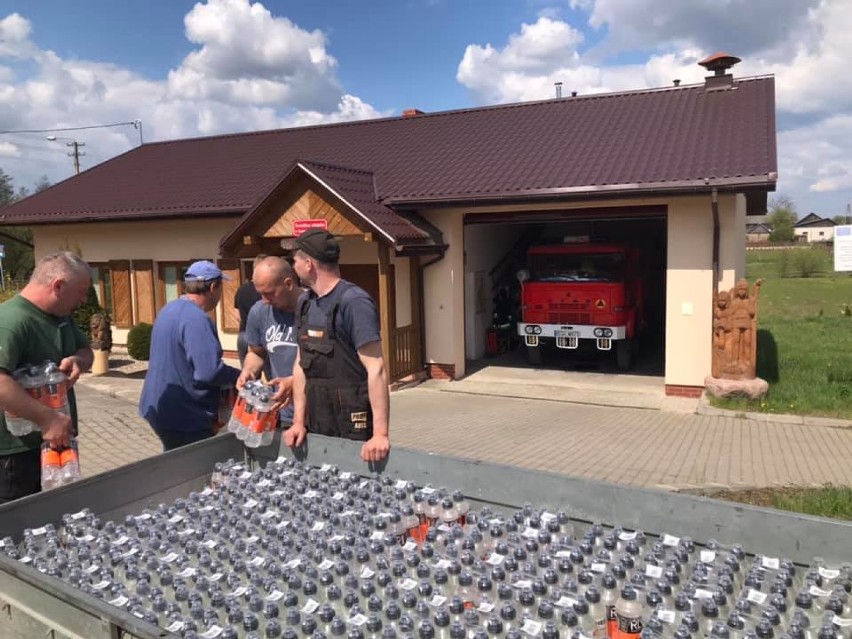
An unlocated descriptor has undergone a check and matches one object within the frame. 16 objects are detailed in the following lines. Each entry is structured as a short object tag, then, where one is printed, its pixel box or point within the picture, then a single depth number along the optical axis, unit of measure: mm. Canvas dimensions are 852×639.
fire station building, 10852
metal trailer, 1958
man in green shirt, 3127
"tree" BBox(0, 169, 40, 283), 39312
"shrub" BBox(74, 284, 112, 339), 14656
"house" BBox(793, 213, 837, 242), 109562
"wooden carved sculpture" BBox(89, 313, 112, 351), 14375
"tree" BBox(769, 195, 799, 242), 84625
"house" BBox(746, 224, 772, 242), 90212
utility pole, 55406
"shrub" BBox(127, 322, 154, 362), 15062
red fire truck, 13359
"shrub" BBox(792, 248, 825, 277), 41969
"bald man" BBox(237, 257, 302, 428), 4191
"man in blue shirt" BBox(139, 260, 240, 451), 3992
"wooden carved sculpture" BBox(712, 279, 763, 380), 9773
